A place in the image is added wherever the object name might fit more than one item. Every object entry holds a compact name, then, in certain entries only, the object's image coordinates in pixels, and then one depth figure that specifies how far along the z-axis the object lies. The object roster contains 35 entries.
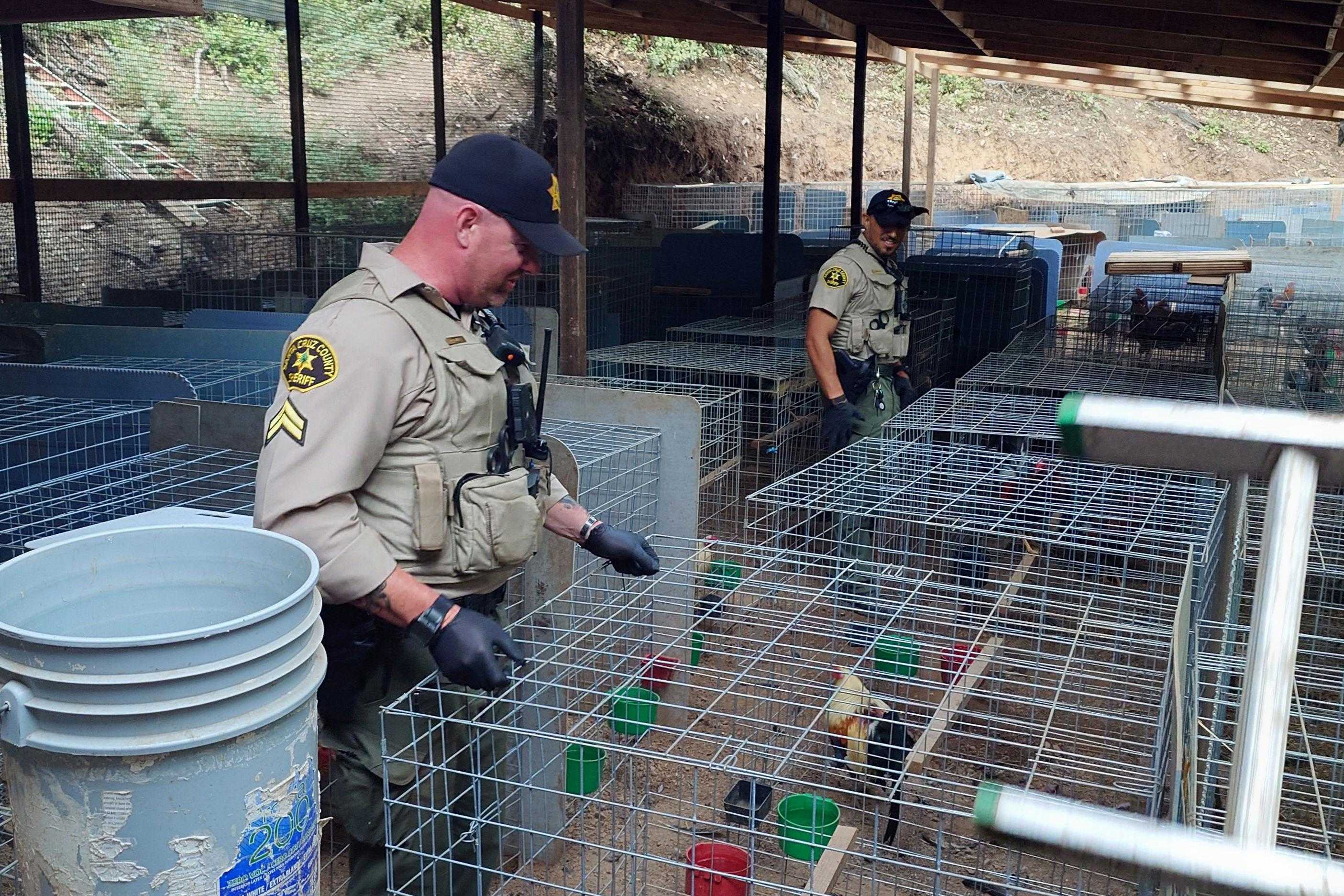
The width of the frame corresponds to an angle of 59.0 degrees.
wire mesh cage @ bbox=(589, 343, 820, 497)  5.81
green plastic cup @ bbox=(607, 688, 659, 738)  3.39
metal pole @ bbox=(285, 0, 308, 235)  9.48
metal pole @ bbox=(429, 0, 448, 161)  11.46
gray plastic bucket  1.44
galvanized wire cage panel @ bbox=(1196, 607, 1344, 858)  2.49
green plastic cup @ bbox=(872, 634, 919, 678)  2.96
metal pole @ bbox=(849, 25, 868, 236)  11.48
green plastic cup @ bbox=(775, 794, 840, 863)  3.05
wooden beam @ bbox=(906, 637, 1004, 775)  2.50
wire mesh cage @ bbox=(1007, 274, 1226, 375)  7.14
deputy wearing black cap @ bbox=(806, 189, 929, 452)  5.41
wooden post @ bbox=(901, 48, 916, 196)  13.91
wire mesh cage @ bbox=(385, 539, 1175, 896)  2.29
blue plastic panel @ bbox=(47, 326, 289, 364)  5.13
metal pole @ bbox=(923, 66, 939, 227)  17.38
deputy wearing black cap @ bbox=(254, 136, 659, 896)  2.15
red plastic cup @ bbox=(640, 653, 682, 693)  3.84
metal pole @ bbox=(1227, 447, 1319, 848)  0.78
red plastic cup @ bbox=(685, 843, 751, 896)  2.83
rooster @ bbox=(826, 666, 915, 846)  3.31
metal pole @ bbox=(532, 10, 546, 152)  13.40
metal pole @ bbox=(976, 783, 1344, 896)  0.72
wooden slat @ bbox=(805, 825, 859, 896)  2.69
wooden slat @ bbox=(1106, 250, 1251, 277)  11.76
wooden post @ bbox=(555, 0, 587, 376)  5.25
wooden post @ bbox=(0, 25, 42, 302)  7.43
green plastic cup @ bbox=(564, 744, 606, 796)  3.43
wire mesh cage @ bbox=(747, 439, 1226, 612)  3.57
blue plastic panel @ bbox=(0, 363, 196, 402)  4.23
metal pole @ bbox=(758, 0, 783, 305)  8.95
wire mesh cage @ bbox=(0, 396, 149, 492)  3.76
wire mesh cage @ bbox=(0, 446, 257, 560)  3.33
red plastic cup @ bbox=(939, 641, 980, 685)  2.60
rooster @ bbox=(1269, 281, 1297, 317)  9.10
